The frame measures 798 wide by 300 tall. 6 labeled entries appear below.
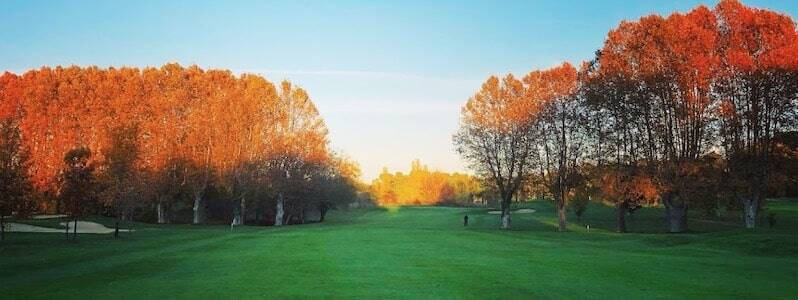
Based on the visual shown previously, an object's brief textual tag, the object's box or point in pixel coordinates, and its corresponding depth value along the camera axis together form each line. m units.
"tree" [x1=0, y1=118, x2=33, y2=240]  34.28
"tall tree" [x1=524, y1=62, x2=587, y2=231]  53.91
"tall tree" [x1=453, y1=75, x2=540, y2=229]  56.34
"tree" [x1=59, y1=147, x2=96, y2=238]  37.47
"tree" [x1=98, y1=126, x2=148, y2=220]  59.69
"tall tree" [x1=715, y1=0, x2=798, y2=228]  39.88
